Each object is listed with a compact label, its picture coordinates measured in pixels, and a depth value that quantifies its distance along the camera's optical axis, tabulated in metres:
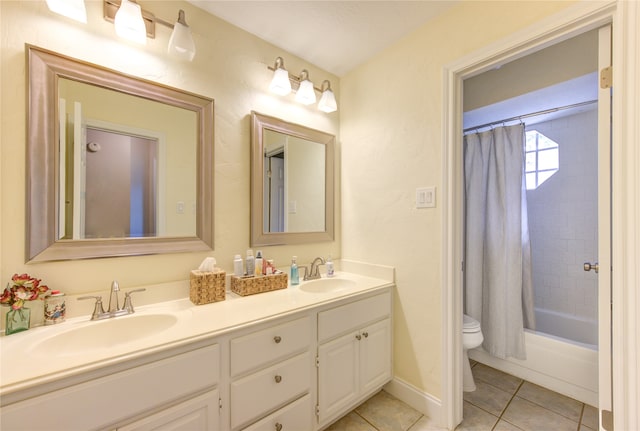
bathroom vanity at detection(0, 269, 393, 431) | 0.79
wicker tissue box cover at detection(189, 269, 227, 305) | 1.32
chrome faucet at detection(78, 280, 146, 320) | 1.14
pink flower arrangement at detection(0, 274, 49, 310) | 0.98
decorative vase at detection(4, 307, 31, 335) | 1.00
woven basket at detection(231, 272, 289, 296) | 1.47
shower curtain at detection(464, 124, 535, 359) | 2.12
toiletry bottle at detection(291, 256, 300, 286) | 1.73
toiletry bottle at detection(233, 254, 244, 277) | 1.53
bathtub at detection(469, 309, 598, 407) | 1.71
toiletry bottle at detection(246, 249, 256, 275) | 1.56
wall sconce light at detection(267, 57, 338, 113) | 1.67
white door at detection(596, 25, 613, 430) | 1.08
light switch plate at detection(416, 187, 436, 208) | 1.57
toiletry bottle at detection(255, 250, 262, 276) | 1.55
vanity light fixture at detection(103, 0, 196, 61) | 1.19
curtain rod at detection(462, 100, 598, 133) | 2.03
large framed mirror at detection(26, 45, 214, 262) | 1.10
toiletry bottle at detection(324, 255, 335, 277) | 1.92
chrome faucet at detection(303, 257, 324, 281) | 1.83
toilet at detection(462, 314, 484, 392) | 1.84
